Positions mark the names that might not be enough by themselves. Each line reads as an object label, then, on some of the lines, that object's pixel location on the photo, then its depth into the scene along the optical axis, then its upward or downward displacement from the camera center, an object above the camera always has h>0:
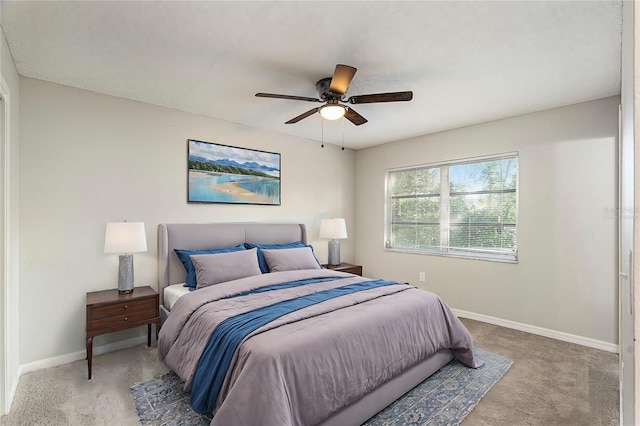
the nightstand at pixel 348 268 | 4.58 -0.81
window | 3.94 +0.06
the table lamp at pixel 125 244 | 2.88 -0.29
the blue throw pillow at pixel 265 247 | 3.70 -0.44
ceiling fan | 2.33 +0.90
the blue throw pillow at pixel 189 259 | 3.23 -0.49
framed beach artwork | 3.77 +0.47
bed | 1.71 -0.86
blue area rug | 2.10 -1.35
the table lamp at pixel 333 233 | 4.68 -0.30
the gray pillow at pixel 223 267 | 3.11 -0.55
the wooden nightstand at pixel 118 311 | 2.66 -0.87
